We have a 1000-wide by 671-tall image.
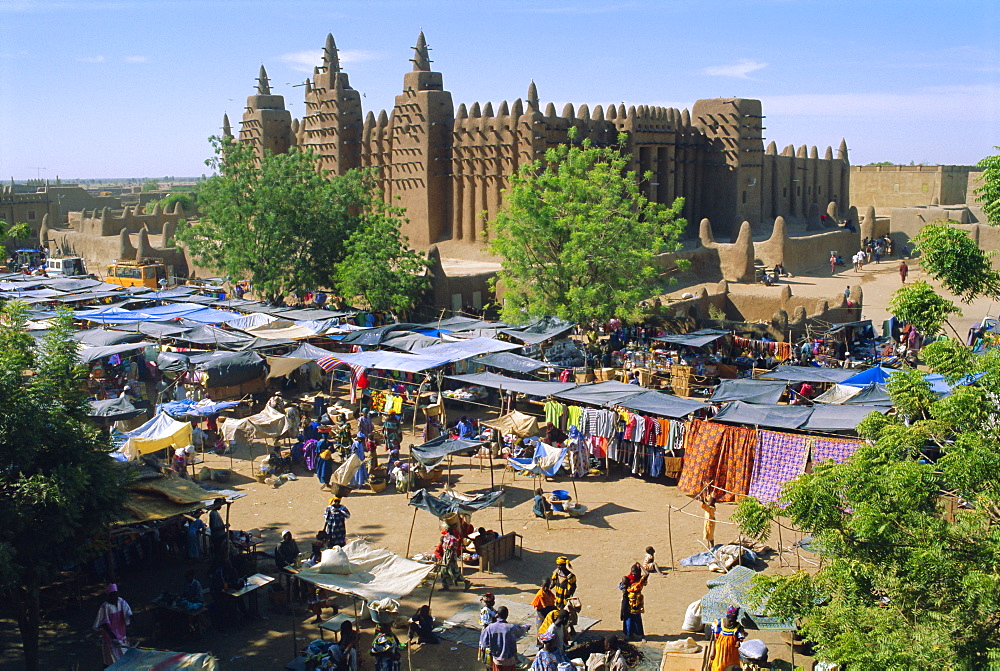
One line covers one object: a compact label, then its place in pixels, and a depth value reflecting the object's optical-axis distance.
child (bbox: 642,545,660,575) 12.83
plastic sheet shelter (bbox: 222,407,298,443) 17.81
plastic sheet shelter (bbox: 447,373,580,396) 18.25
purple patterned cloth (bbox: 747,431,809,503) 14.83
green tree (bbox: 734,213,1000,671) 6.14
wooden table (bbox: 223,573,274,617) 11.45
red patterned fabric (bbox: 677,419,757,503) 15.41
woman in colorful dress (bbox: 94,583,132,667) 10.43
